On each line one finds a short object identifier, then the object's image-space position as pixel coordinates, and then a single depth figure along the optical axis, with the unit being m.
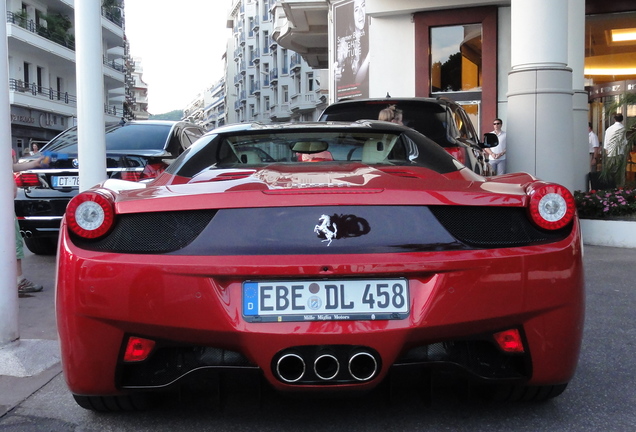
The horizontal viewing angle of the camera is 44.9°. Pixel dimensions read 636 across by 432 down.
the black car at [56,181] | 8.12
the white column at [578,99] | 12.41
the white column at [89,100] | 6.46
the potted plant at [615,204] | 9.38
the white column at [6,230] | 4.14
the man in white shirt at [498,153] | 13.95
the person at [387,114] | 8.24
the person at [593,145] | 16.53
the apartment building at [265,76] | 61.56
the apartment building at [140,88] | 164.00
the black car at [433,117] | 8.04
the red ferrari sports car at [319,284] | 2.53
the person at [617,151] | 10.05
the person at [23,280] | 6.27
